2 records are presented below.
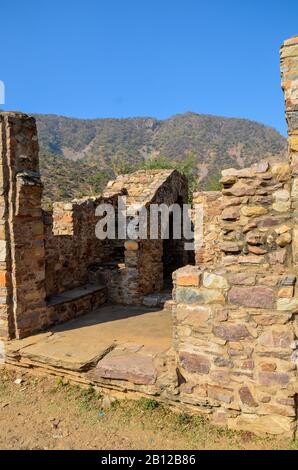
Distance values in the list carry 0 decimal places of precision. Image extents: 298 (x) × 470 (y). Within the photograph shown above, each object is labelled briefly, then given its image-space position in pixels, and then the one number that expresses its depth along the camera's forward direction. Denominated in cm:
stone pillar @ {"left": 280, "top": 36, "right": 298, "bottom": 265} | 364
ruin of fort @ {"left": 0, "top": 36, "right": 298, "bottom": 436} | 365
